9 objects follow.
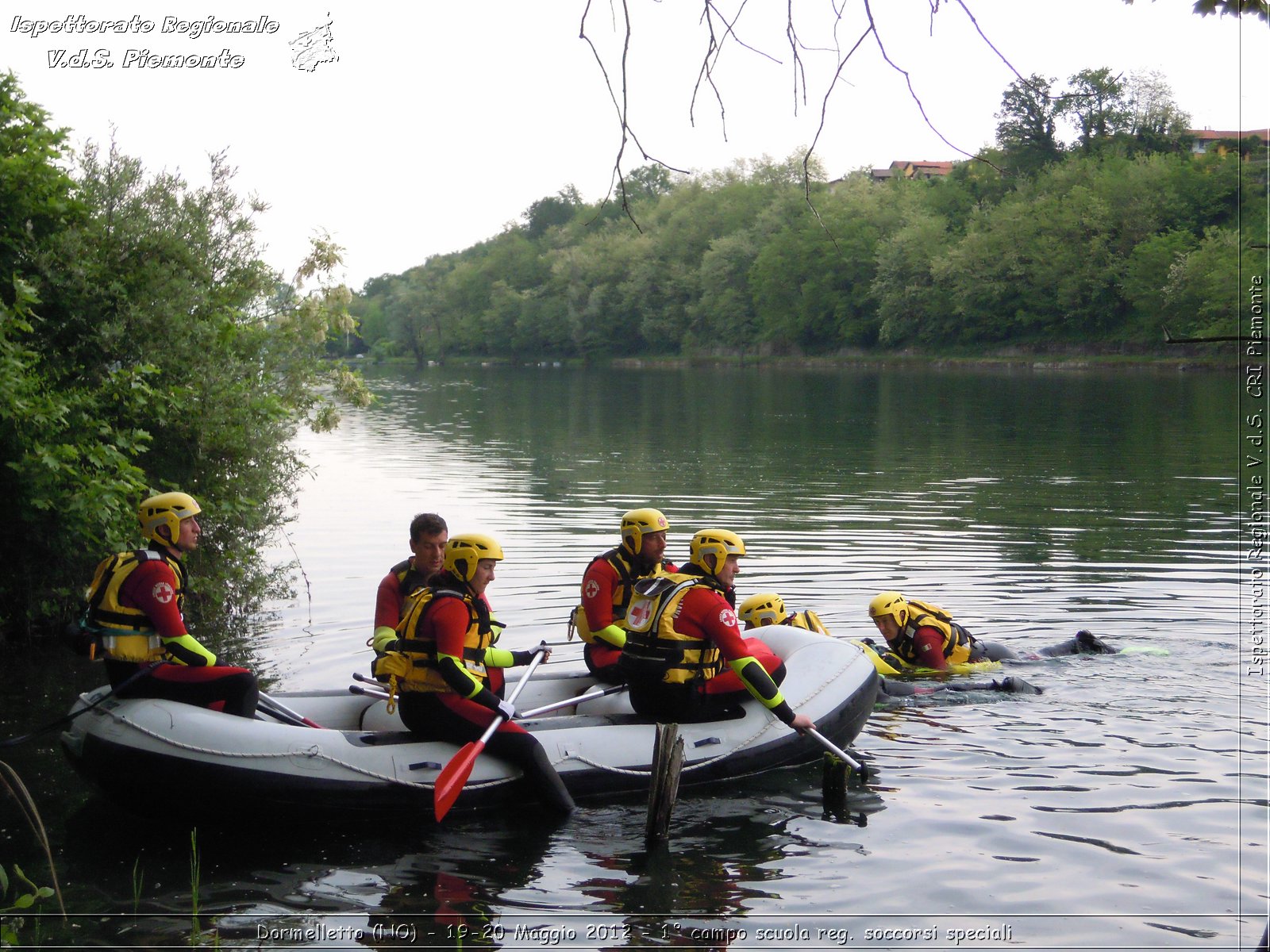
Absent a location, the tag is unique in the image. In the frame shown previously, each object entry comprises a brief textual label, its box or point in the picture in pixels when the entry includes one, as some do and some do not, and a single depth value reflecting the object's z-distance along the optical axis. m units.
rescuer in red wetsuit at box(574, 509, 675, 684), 8.16
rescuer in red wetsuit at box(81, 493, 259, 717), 6.55
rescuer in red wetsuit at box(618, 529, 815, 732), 7.12
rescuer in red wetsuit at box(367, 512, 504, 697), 7.74
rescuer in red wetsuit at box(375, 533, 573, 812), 6.62
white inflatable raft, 6.59
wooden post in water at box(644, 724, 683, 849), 6.50
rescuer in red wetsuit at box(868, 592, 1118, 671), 9.44
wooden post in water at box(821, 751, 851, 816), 7.07
